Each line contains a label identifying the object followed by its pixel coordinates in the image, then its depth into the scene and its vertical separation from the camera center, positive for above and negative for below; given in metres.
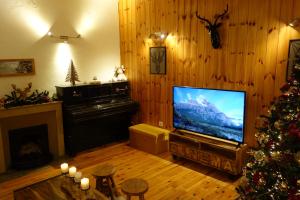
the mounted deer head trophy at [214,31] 3.54 +0.61
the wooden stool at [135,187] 2.39 -1.14
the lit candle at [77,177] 2.52 -1.06
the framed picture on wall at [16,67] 3.82 +0.13
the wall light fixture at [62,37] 4.30 +0.69
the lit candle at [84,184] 2.34 -1.06
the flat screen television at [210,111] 3.29 -0.57
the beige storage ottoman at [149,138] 4.28 -1.17
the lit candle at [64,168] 2.67 -1.03
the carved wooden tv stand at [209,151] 3.30 -1.15
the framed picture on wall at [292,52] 2.83 +0.23
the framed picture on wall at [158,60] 4.44 +0.25
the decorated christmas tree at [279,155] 1.69 -0.61
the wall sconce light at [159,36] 4.36 +0.68
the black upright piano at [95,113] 4.23 -0.71
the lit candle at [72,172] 2.59 -1.03
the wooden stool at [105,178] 2.75 -1.20
